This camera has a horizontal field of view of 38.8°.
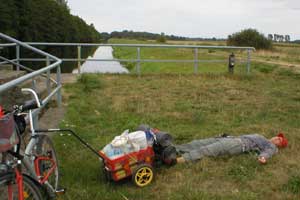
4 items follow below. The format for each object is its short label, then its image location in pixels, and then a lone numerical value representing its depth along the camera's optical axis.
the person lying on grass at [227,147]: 5.35
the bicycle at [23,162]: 2.87
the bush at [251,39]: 50.69
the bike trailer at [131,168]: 4.53
